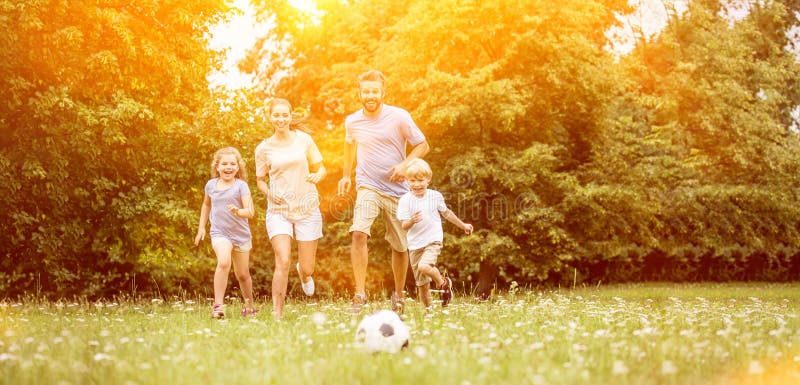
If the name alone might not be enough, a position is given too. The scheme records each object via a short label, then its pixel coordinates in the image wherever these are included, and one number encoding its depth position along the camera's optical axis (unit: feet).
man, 27.76
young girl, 28.14
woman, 26.63
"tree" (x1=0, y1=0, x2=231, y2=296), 42.32
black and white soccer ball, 16.99
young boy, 26.96
